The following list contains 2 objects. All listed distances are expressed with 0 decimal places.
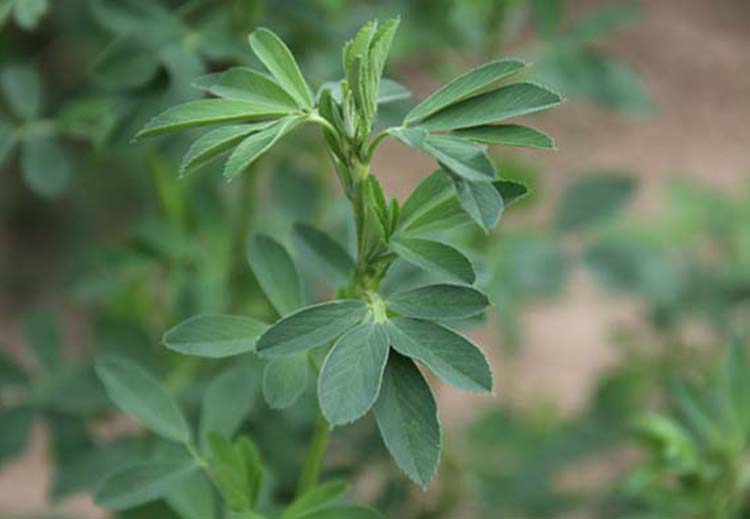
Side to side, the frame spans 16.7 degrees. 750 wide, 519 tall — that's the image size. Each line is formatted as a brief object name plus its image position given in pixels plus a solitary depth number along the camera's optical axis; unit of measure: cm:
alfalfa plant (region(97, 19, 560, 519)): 54
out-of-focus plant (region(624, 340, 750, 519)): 66
